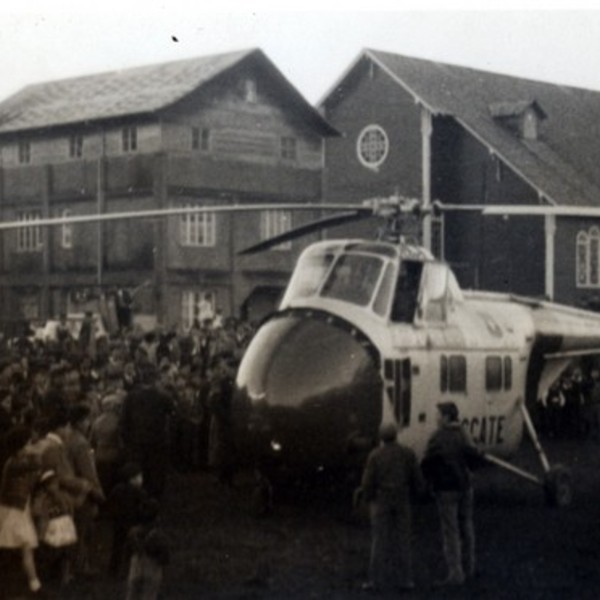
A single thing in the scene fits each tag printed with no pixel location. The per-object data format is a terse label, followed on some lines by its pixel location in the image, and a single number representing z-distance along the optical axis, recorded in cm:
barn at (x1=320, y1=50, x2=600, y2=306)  3388
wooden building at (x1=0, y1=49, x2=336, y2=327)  2767
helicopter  1407
